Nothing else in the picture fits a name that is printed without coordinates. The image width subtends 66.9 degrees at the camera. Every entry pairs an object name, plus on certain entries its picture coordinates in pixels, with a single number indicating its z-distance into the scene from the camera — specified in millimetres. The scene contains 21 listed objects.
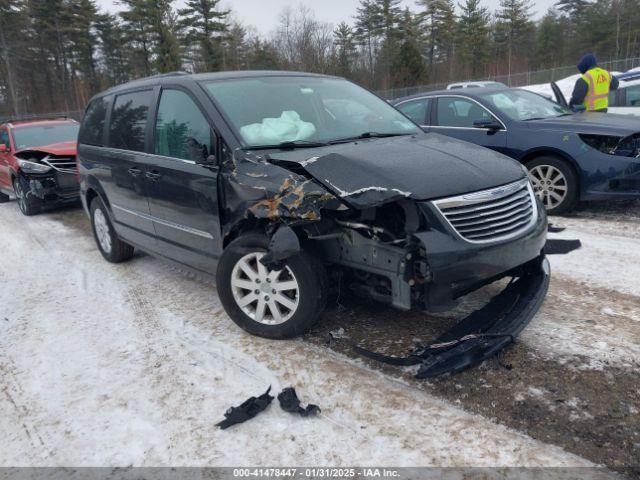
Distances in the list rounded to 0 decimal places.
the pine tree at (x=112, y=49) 42062
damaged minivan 2777
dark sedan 5613
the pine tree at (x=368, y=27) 47312
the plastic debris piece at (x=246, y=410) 2535
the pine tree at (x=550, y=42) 47312
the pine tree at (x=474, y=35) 46806
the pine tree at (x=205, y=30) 41625
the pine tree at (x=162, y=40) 39312
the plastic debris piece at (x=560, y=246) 4105
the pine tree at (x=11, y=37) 34844
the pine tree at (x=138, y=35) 39750
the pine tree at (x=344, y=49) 42272
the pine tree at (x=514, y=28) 49594
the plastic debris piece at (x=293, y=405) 2568
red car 8352
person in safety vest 7430
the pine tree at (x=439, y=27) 48656
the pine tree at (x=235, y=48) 43062
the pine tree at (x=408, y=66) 39062
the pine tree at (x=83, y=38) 39656
